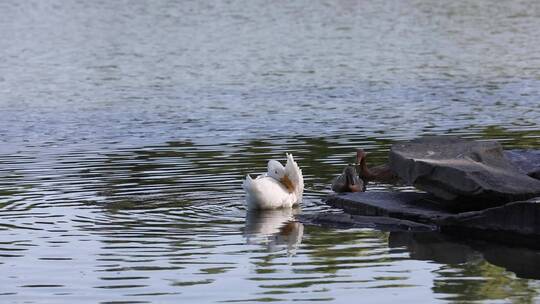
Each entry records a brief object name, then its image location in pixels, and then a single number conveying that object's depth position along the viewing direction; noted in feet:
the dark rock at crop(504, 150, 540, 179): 53.62
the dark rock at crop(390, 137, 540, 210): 49.03
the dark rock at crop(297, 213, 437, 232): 49.52
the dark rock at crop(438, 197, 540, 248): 46.75
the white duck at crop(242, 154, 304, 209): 53.31
